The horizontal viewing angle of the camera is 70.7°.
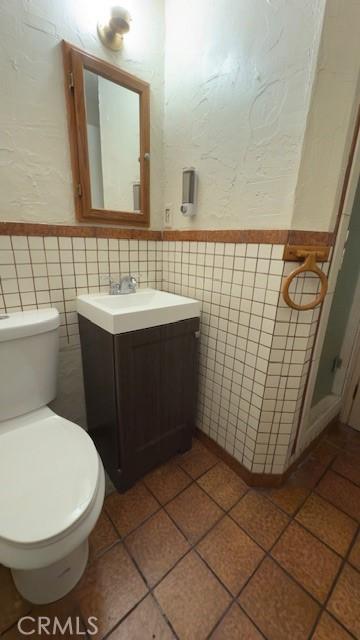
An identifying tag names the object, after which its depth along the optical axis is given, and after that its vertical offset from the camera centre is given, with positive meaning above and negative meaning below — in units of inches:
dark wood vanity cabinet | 40.4 -26.6
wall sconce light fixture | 40.3 +32.3
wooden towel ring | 34.6 -5.3
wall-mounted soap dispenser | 47.1 +8.3
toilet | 24.9 -27.5
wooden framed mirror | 42.1 +16.8
